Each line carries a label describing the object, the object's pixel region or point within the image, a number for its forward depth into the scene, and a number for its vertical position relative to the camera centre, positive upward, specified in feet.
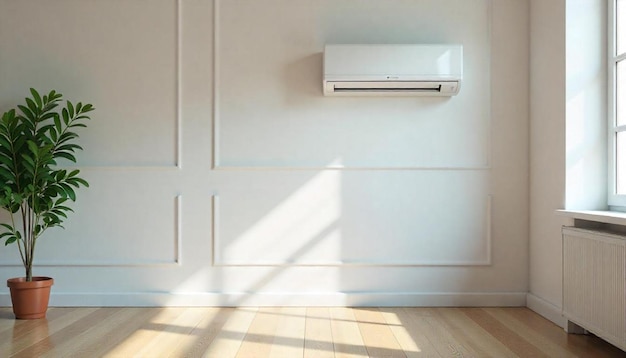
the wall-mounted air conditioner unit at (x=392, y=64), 13.67 +2.42
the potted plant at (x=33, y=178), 12.89 -0.02
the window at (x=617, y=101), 11.59 +1.40
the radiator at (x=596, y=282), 9.66 -1.70
